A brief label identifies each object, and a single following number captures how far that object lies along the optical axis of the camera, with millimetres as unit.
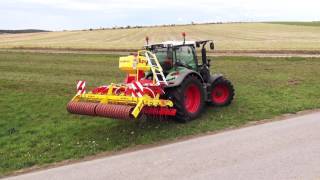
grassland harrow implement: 6701
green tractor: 7471
